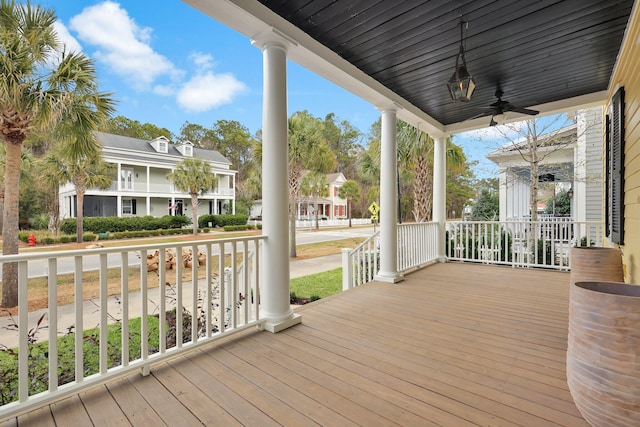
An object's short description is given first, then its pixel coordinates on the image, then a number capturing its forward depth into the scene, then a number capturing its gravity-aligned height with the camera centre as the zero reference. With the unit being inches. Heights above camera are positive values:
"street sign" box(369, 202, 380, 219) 392.5 +4.3
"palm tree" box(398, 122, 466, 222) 291.4 +54.5
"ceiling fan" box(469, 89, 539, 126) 150.7 +53.3
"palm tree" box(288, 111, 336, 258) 378.6 +84.0
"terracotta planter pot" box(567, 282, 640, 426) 43.6 -23.2
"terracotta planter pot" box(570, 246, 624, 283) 93.8 -17.7
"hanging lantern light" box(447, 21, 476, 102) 112.6 +50.0
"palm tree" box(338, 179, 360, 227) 880.3 +67.8
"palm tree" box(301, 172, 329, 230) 616.4 +61.0
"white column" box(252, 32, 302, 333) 107.2 +10.3
